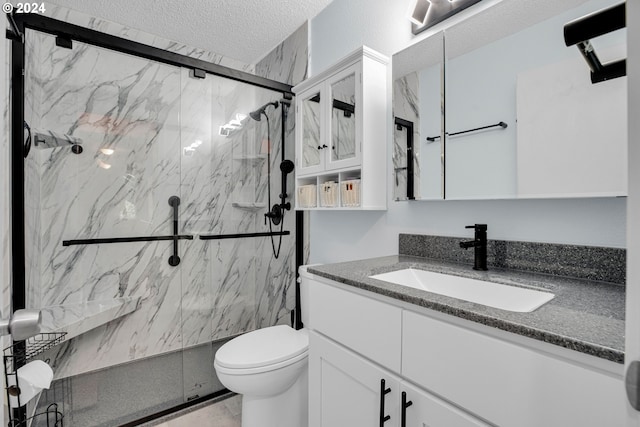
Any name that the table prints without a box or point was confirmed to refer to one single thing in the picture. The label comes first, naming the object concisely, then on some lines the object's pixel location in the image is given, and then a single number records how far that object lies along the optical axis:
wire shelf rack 1.25
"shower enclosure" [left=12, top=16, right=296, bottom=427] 1.91
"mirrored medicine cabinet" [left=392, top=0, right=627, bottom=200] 0.98
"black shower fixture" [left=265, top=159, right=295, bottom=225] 2.35
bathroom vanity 0.59
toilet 1.45
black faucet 1.20
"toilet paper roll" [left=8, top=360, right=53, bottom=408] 1.26
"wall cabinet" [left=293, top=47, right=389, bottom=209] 1.62
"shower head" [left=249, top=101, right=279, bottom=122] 2.30
